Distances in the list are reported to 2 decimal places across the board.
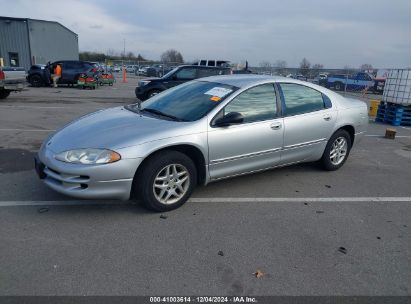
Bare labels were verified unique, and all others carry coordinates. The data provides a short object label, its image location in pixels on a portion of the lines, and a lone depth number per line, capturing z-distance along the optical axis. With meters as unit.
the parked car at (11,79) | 11.93
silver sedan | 3.41
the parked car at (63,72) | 19.78
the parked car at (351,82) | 24.81
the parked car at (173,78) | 12.36
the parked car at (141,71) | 41.98
